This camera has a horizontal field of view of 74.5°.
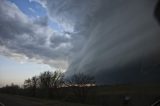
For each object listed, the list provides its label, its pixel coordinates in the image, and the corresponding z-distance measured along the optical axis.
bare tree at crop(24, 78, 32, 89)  53.62
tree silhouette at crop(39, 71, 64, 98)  35.13
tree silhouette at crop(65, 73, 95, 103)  24.22
